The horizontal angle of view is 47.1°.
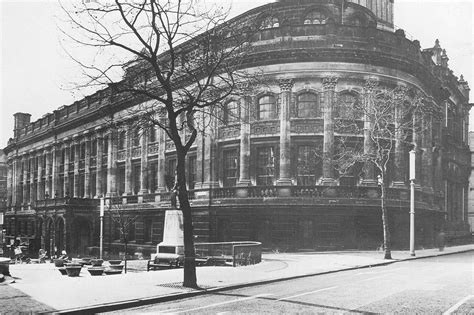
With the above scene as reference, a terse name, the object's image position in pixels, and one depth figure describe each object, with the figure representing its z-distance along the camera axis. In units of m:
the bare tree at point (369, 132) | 32.81
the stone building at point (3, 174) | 86.62
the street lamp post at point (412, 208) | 30.16
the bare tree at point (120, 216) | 45.06
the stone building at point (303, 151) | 34.25
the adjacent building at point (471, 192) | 65.19
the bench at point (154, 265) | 23.52
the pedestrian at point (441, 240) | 35.38
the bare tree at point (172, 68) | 15.45
